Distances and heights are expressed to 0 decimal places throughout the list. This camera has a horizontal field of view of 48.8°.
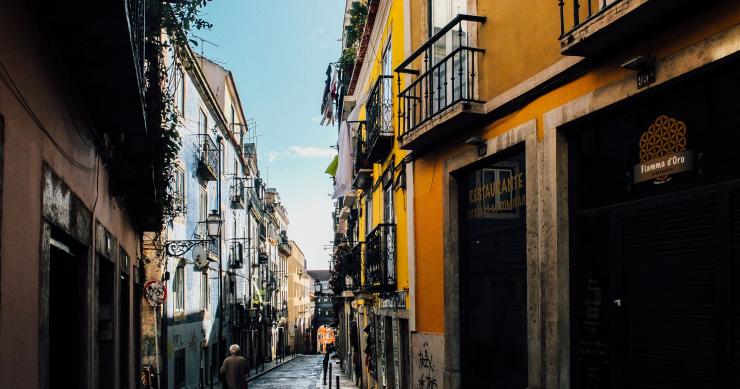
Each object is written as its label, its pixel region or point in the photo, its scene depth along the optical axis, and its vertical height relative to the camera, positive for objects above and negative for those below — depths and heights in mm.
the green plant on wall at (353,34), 21422 +6081
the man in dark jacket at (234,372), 15266 -2190
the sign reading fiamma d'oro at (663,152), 5848 +725
